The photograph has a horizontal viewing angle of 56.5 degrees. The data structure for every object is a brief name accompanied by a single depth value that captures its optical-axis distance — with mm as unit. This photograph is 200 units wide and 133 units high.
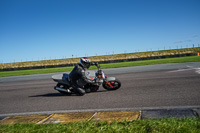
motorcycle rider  7305
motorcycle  7543
